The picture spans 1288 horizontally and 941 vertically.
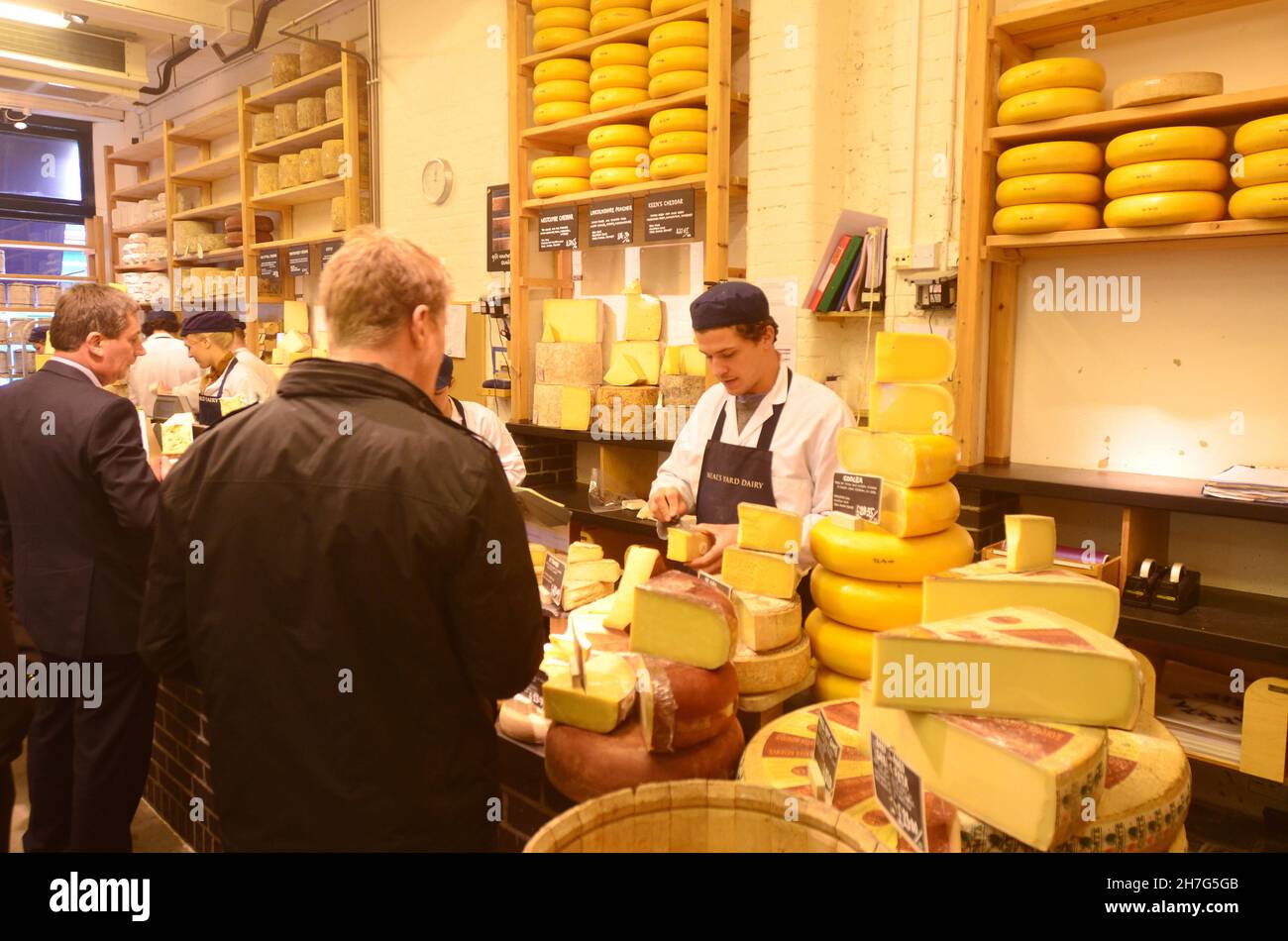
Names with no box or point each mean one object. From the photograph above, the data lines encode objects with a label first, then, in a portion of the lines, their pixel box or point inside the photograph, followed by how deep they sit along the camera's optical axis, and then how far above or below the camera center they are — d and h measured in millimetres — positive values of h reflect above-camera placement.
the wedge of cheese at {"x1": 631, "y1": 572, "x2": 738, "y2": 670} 1397 -401
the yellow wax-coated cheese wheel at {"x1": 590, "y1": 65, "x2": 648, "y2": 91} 4270 +1501
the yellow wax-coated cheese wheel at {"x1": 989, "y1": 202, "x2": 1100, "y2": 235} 2961 +577
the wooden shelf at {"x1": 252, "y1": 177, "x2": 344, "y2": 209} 6465 +1438
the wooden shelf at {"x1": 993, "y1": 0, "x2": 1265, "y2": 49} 2916 +1285
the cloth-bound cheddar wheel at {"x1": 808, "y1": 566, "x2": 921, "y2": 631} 1789 -459
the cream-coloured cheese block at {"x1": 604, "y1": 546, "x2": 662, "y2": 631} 1758 -438
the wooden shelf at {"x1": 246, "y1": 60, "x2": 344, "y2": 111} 6277 +2205
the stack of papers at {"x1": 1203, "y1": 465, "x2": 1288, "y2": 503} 2539 -295
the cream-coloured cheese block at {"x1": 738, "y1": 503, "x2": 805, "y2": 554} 1845 -315
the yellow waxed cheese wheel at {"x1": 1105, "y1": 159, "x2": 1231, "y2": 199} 2703 +662
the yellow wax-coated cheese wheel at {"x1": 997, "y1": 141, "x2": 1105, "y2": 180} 2957 +782
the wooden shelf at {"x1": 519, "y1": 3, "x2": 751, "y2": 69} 3986 +1705
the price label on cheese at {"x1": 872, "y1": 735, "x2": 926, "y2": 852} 992 -490
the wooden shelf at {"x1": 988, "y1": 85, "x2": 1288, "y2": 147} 2607 +872
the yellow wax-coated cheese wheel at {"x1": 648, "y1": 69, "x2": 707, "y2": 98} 4004 +1392
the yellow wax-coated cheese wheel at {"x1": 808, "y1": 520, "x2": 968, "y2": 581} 1826 -365
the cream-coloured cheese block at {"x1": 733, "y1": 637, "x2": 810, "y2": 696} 1624 -544
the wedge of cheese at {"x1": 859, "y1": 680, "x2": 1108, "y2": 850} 955 -443
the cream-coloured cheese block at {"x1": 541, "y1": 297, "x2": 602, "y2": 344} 4762 +332
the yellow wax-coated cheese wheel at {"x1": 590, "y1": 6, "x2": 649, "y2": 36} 4250 +1789
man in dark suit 2574 -548
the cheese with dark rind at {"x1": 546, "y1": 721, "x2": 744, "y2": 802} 1338 -599
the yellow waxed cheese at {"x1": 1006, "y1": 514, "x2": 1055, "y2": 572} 1604 -294
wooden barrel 910 -481
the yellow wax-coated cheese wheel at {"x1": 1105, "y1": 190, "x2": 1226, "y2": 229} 2701 +560
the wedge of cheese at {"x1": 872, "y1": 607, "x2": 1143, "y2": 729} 1073 -367
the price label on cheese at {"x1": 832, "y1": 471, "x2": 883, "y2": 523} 1863 -248
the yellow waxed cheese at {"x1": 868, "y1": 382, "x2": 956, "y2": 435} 2055 -62
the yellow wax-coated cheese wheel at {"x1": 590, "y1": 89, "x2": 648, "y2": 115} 4273 +1401
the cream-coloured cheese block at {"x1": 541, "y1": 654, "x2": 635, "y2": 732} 1384 -514
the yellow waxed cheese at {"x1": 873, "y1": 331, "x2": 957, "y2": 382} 2164 +63
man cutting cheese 2631 -151
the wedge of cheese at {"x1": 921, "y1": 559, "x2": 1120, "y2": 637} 1407 -350
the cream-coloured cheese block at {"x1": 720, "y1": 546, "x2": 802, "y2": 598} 1742 -389
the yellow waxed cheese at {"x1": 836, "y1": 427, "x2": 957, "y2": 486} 1876 -165
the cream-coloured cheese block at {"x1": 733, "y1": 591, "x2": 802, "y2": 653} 1644 -459
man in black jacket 1288 -321
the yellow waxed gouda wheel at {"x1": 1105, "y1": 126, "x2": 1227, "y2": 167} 2711 +765
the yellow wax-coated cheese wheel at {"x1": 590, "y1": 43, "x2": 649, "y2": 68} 4270 +1614
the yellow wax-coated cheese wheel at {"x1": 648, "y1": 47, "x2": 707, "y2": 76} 3980 +1488
